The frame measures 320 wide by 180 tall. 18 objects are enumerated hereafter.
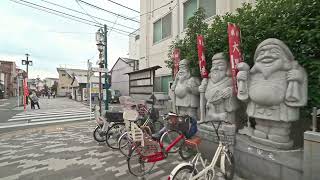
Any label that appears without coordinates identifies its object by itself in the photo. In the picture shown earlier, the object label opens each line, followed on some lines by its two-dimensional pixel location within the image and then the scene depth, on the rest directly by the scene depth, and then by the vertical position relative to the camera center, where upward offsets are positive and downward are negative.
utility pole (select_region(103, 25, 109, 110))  11.04 +1.97
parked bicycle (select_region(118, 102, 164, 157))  6.12 -1.05
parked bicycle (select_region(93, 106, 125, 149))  6.82 -1.25
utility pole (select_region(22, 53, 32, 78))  27.79 +3.96
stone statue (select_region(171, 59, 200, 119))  6.47 +0.02
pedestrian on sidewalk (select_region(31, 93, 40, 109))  21.45 -0.77
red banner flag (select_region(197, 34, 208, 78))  5.70 +0.95
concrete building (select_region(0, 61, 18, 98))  46.34 +3.30
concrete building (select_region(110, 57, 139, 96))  24.52 +2.64
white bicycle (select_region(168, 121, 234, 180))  3.54 -1.37
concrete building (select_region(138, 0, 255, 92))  9.72 +3.84
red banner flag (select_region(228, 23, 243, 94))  4.55 +0.99
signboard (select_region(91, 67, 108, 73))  9.80 +1.06
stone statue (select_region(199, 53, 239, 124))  5.04 -0.05
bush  3.70 +1.28
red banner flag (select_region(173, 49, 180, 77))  7.46 +1.18
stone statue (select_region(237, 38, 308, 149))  3.63 -0.02
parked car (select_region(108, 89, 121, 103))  26.33 -0.54
